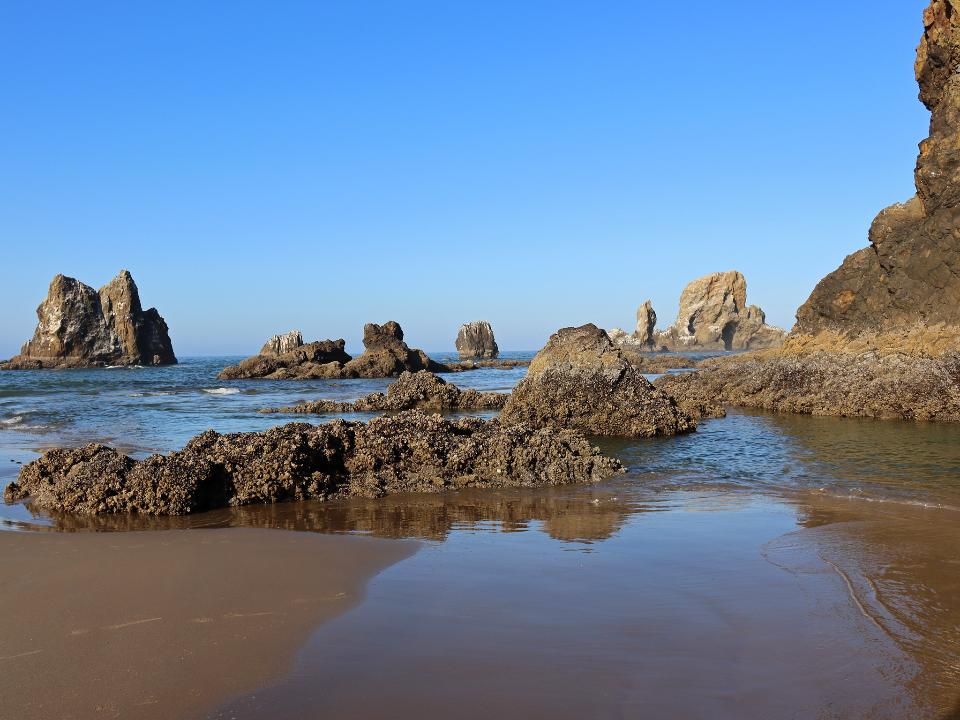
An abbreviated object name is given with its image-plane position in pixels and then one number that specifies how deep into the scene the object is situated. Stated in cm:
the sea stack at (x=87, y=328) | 7156
